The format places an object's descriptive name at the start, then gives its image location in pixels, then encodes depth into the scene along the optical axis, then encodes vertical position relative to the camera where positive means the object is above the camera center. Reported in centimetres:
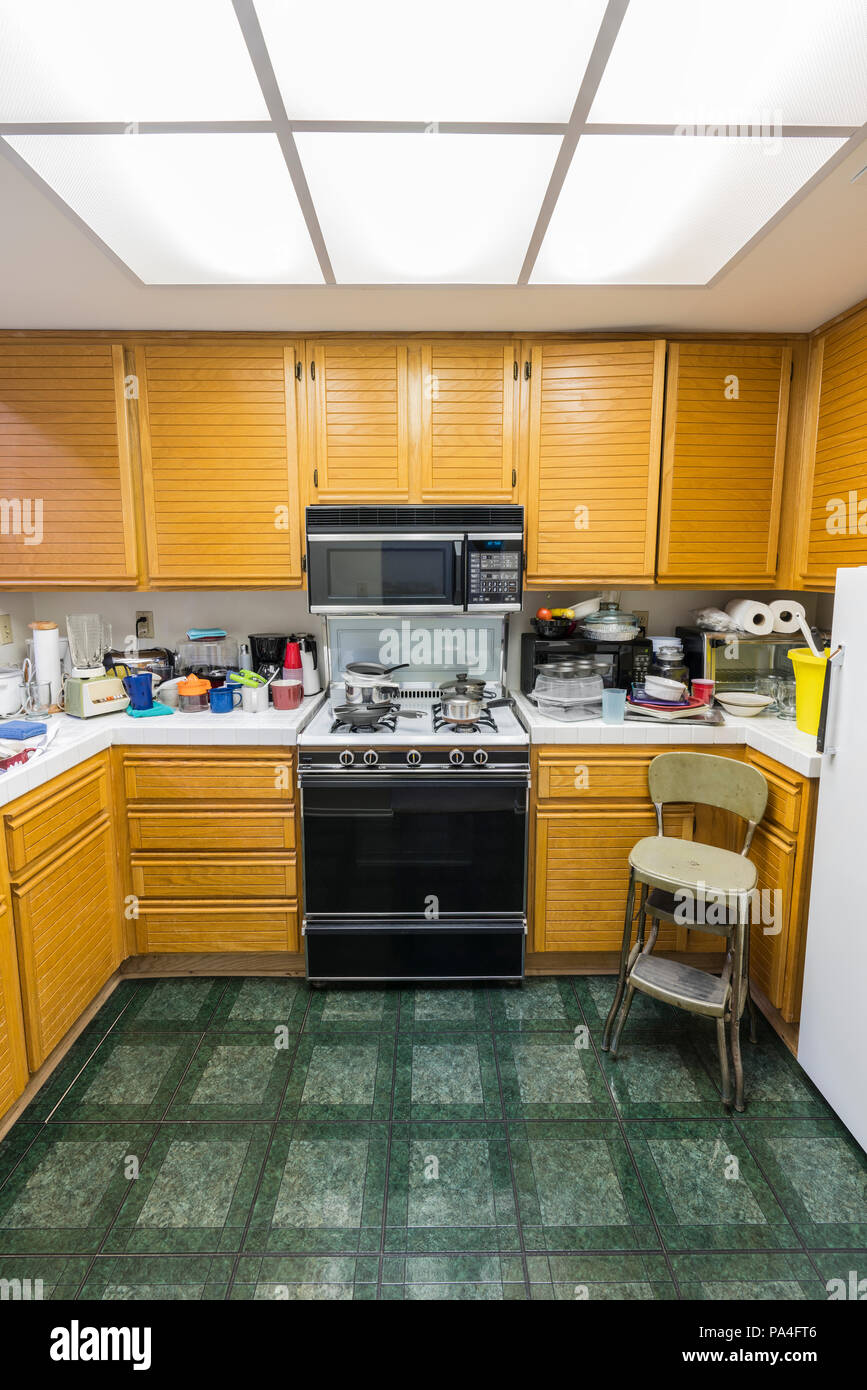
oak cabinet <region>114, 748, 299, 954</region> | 248 -97
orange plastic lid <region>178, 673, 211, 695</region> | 265 -40
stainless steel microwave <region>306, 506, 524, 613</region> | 261 +10
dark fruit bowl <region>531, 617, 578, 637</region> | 277 -16
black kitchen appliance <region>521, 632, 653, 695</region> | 276 -27
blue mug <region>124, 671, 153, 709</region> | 257 -40
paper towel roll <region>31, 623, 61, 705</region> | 261 -27
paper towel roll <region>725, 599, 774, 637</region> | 268 -12
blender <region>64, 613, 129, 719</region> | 252 -39
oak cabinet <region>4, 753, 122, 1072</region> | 196 -100
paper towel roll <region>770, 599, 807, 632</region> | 262 -10
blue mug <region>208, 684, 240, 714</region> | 264 -44
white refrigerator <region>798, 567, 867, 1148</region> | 179 -83
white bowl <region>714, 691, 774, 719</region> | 260 -43
